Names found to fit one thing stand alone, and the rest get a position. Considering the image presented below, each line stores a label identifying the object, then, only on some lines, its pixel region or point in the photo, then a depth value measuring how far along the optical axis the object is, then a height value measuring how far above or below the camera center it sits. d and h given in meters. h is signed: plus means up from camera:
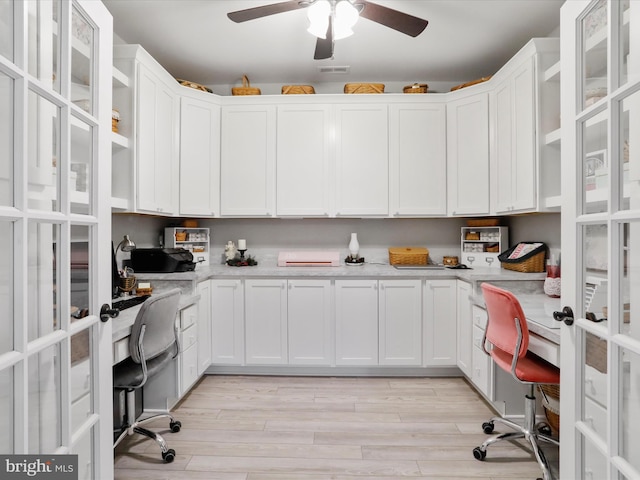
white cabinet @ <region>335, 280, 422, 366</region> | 2.85 -0.71
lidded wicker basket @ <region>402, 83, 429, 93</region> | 3.13 +1.44
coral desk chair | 1.64 -0.66
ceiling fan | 1.79 +1.29
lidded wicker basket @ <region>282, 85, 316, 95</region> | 3.15 +1.44
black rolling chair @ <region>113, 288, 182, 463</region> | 1.68 -0.62
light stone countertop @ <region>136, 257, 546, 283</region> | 2.52 -0.28
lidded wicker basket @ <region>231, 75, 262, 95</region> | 3.21 +1.45
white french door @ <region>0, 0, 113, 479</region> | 0.80 +0.03
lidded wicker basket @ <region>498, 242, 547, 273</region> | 2.53 -0.17
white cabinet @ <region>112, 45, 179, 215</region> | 2.33 +0.80
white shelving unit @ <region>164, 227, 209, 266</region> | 3.17 -0.02
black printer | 2.63 -0.17
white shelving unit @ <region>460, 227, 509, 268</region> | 3.01 -0.05
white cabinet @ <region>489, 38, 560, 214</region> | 2.32 +0.83
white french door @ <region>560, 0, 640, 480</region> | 0.93 +0.00
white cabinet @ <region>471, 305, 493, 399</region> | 2.27 -0.88
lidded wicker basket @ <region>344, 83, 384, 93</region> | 3.13 +1.45
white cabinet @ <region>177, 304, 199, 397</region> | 2.33 -0.81
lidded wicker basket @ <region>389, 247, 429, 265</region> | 3.23 -0.17
